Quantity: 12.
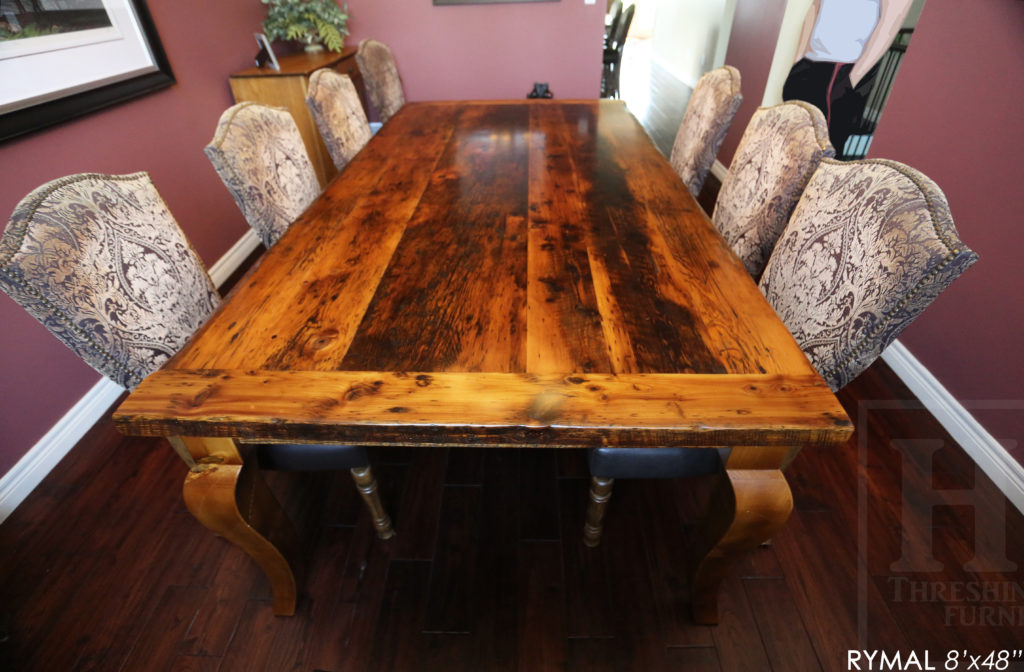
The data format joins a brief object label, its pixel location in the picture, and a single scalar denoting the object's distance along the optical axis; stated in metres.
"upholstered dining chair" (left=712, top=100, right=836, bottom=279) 1.24
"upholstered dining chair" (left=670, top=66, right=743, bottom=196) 1.70
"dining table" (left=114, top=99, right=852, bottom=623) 0.74
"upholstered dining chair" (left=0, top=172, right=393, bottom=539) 0.87
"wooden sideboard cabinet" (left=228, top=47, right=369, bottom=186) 2.66
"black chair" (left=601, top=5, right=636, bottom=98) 4.61
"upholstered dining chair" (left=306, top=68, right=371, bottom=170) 1.85
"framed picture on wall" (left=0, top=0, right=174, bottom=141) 1.47
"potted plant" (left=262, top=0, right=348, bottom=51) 2.94
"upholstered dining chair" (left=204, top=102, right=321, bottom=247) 1.32
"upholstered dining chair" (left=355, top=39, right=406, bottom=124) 2.51
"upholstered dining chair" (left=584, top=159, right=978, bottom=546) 0.83
